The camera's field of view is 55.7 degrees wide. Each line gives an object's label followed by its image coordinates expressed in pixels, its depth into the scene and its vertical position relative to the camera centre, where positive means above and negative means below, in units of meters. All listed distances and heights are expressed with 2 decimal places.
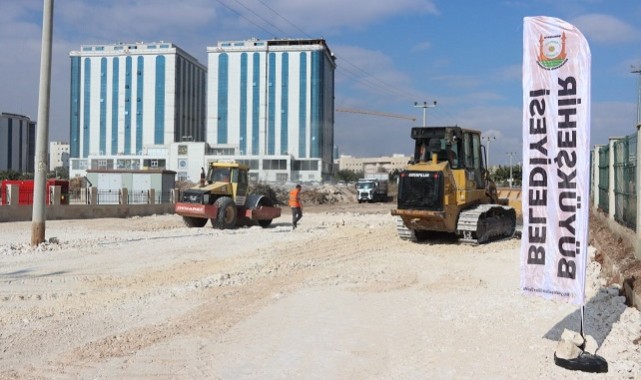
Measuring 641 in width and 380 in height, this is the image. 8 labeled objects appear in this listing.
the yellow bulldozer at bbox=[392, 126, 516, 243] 15.13 -0.03
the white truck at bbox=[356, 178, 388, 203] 56.56 -0.24
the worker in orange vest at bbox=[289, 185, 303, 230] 21.84 -0.67
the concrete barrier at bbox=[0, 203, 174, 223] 25.27 -1.32
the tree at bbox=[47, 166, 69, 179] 106.43 +2.08
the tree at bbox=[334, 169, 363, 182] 119.35 +2.40
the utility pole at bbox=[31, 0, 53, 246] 15.64 +1.34
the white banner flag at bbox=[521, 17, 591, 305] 6.12 +0.32
